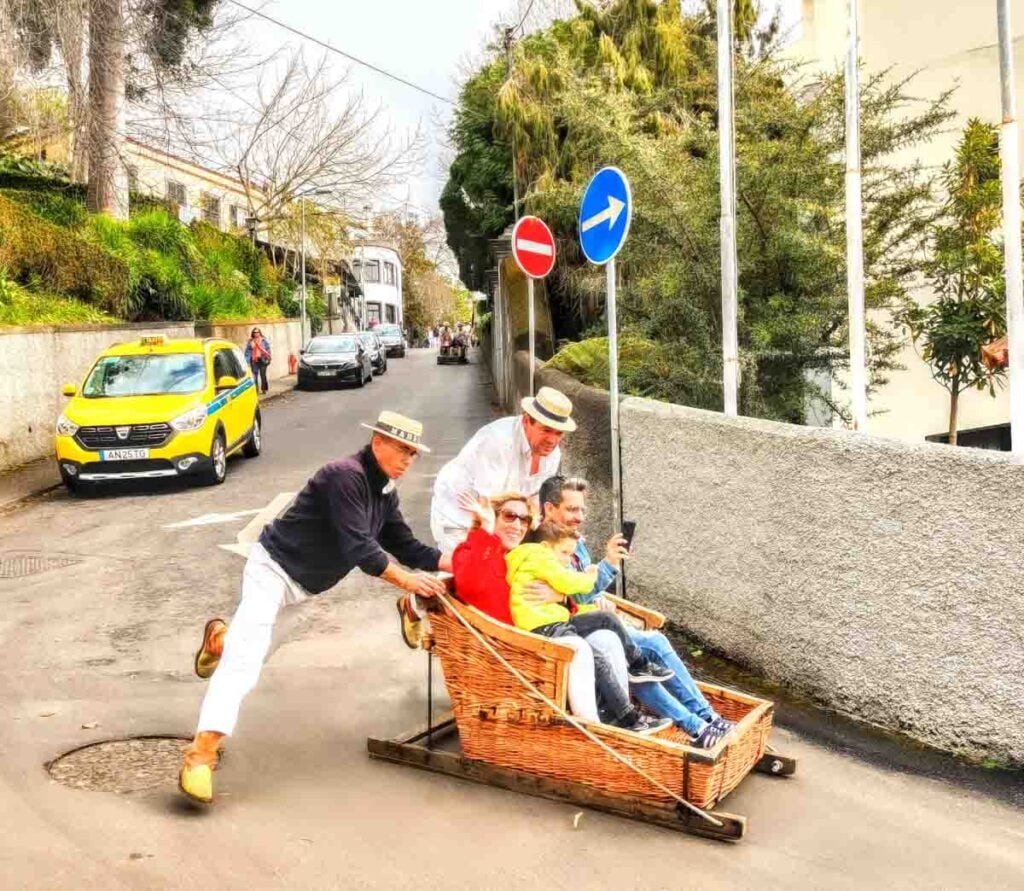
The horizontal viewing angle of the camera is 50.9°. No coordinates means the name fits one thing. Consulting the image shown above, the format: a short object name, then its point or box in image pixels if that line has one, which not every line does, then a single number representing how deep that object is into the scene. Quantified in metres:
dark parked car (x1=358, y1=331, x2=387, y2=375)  37.59
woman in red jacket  4.86
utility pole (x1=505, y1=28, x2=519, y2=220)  21.46
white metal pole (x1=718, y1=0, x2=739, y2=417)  8.52
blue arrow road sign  7.43
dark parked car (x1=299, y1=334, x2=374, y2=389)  31.95
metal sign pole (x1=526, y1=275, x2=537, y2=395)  11.85
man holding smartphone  4.88
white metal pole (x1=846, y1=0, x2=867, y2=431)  8.15
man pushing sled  4.82
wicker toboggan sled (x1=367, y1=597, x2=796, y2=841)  4.45
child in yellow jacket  4.88
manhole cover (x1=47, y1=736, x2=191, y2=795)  4.94
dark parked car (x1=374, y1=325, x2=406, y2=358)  56.16
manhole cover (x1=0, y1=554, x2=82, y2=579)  9.44
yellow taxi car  13.66
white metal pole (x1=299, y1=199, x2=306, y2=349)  42.00
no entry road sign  10.80
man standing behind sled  5.99
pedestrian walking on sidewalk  28.69
